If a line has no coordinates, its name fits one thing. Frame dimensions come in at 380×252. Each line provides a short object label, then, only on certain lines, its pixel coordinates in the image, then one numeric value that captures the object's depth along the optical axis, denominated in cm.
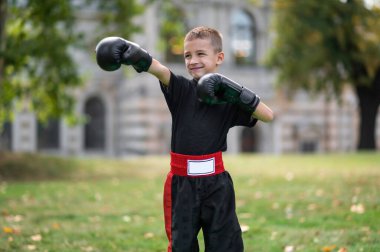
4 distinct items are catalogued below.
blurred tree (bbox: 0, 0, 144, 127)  1766
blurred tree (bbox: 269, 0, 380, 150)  2470
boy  533
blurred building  3677
